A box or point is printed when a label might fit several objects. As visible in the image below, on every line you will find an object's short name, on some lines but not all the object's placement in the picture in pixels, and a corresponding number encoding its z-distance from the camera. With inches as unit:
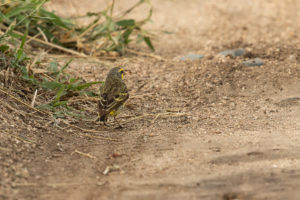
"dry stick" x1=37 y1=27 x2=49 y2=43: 622.4
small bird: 419.2
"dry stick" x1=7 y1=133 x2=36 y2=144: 368.5
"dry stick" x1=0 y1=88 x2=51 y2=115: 430.0
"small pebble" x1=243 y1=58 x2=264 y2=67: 585.0
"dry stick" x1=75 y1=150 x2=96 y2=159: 357.7
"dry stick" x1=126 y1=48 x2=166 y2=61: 654.4
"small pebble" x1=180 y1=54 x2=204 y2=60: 635.5
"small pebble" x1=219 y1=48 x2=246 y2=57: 630.8
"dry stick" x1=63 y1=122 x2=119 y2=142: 400.0
